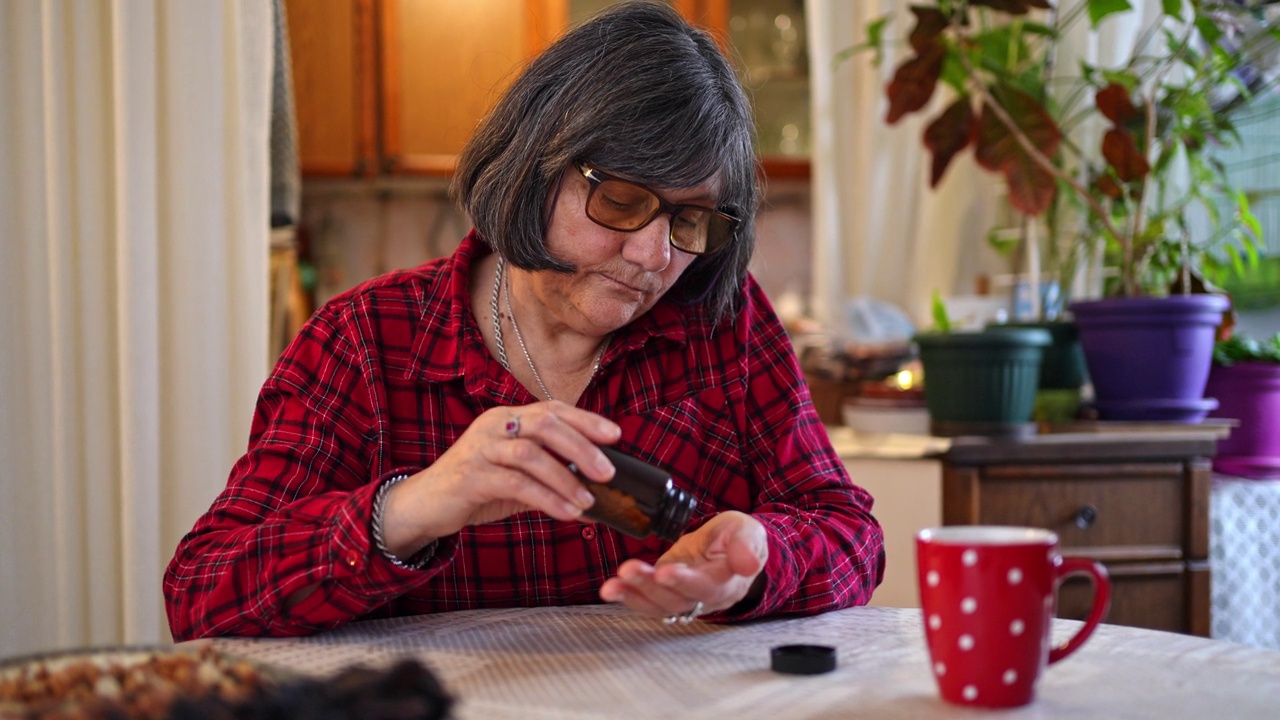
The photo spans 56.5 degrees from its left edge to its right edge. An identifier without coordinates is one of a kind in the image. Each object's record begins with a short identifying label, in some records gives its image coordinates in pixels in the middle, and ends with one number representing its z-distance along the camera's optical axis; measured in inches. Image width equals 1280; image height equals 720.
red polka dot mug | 26.2
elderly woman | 35.8
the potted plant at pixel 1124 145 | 78.7
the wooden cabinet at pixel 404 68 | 131.6
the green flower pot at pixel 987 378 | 75.9
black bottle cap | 30.3
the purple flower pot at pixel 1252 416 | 81.7
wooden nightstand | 75.5
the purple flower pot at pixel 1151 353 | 76.5
